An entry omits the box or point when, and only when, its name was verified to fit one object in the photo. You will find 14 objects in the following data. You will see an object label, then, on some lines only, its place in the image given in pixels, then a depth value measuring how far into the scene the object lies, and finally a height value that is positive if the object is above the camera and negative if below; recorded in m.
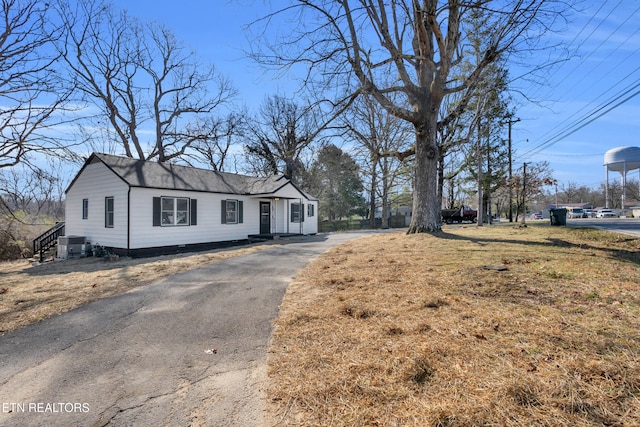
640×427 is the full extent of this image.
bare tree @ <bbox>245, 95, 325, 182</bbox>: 32.75 +7.47
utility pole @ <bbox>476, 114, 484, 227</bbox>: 20.25 +1.55
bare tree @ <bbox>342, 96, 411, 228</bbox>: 12.98 +4.23
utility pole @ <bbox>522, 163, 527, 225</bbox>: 21.09 +3.01
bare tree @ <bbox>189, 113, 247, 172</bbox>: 26.03 +6.97
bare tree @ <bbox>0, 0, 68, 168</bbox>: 9.59 +4.26
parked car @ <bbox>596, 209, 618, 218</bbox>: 45.81 +0.24
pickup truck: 31.53 +0.12
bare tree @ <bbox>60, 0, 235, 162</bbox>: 22.05 +8.42
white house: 12.80 +0.54
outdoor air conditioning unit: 13.81 -1.26
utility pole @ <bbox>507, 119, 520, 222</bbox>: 26.24 +4.32
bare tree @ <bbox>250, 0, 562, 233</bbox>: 9.45 +4.91
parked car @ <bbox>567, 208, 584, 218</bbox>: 50.41 +0.57
